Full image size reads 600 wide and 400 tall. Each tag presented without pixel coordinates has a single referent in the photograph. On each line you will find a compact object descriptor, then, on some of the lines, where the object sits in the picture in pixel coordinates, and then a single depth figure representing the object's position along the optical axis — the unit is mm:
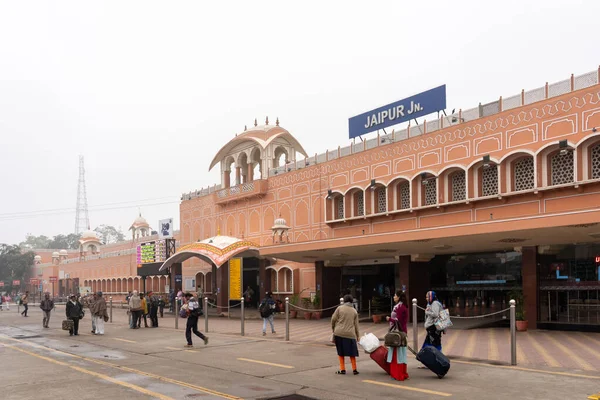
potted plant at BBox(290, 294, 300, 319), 29594
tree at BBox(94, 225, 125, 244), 165900
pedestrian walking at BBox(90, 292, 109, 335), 22156
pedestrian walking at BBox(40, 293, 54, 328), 26386
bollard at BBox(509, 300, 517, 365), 12453
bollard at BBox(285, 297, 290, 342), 18259
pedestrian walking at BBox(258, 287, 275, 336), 20109
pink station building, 19609
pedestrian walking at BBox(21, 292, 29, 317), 37694
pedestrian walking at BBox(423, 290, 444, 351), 12102
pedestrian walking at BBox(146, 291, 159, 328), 25312
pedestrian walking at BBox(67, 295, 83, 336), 22172
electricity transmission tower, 142300
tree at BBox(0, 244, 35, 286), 91000
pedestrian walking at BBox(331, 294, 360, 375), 11625
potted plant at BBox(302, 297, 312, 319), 28828
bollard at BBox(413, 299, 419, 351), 14281
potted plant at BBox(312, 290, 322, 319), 28531
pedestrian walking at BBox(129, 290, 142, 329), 24906
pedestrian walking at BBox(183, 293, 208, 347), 16719
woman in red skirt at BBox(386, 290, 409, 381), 10844
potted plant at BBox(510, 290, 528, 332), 20125
